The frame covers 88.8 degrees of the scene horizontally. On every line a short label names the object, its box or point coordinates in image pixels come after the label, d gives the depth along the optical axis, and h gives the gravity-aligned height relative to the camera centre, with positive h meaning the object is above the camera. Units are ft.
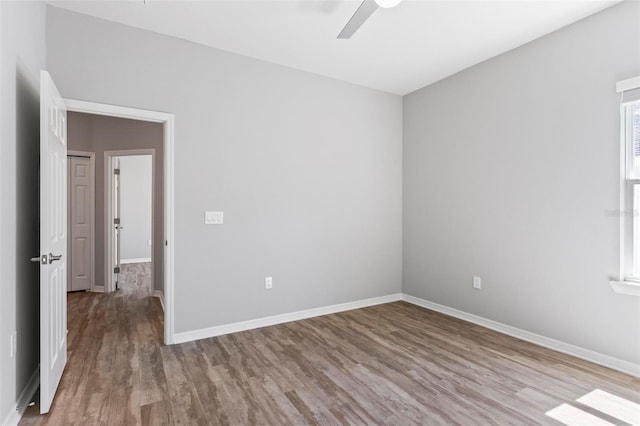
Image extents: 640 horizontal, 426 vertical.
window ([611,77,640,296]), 8.32 +0.55
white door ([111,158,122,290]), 16.92 -0.51
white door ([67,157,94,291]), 16.30 -0.70
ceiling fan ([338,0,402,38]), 6.92 +4.43
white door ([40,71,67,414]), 6.51 -0.70
